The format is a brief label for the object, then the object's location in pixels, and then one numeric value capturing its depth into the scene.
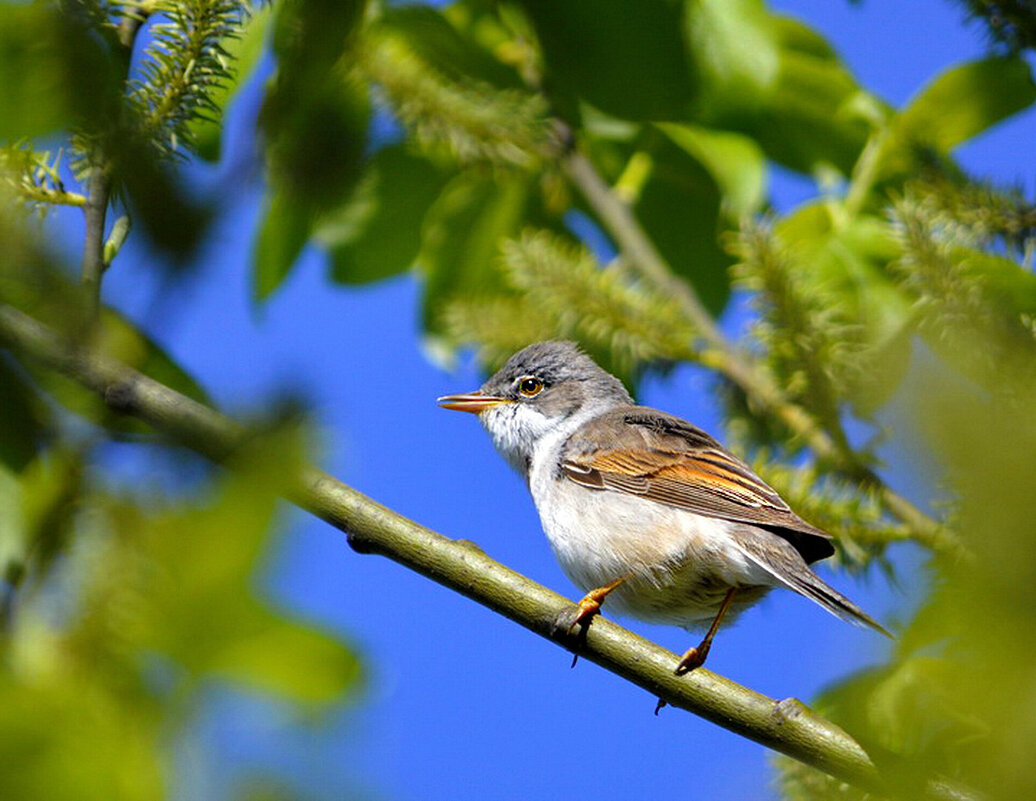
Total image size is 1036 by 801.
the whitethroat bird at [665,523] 3.35
